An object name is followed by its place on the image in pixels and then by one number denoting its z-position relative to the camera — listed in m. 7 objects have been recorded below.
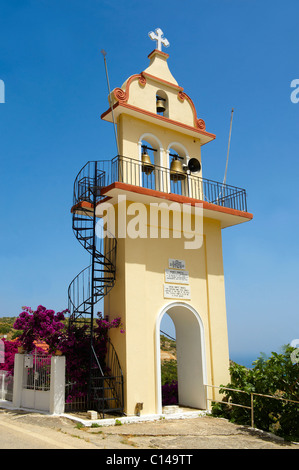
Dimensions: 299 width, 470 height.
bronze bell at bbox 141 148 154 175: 13.80
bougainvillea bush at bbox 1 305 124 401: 12.32
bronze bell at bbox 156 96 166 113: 15.07
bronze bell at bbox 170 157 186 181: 14.77
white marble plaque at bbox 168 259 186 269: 13.73
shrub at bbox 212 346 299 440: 10.99
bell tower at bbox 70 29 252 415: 12.48
